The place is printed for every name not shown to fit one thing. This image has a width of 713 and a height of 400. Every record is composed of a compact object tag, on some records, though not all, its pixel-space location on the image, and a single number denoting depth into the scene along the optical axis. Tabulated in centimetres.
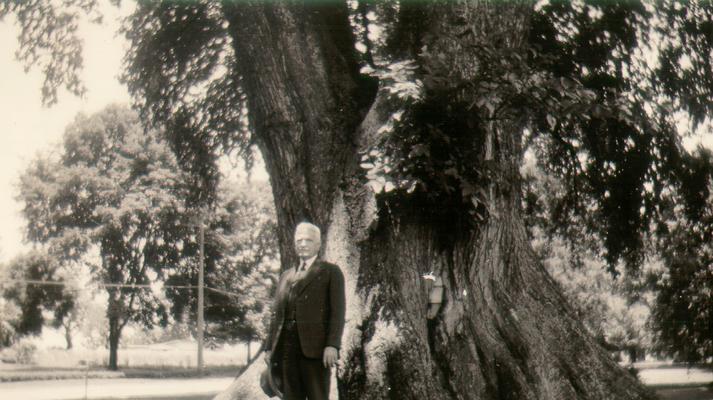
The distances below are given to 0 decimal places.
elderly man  565
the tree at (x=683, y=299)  1925
